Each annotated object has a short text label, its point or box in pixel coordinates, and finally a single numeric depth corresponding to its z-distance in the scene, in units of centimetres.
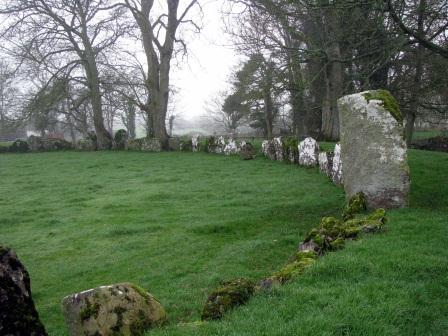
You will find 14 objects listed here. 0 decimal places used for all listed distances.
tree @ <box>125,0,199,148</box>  3270
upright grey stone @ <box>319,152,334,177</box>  1624
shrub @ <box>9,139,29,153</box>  3738
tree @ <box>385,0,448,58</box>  1221
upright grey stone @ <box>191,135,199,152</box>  3014
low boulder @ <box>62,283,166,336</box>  539
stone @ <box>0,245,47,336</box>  448
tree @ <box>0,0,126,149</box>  3027
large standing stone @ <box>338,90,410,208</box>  1017
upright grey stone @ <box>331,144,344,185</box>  1441
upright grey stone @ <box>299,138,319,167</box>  1888
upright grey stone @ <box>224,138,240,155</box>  2620
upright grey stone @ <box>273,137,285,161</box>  2172
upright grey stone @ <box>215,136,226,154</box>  2752
